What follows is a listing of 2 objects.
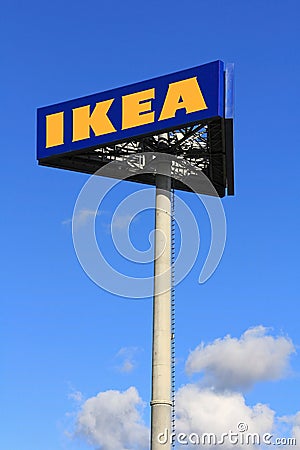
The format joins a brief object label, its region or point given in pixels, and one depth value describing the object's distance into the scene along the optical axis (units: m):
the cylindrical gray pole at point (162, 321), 58.03
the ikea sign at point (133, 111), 59.75
